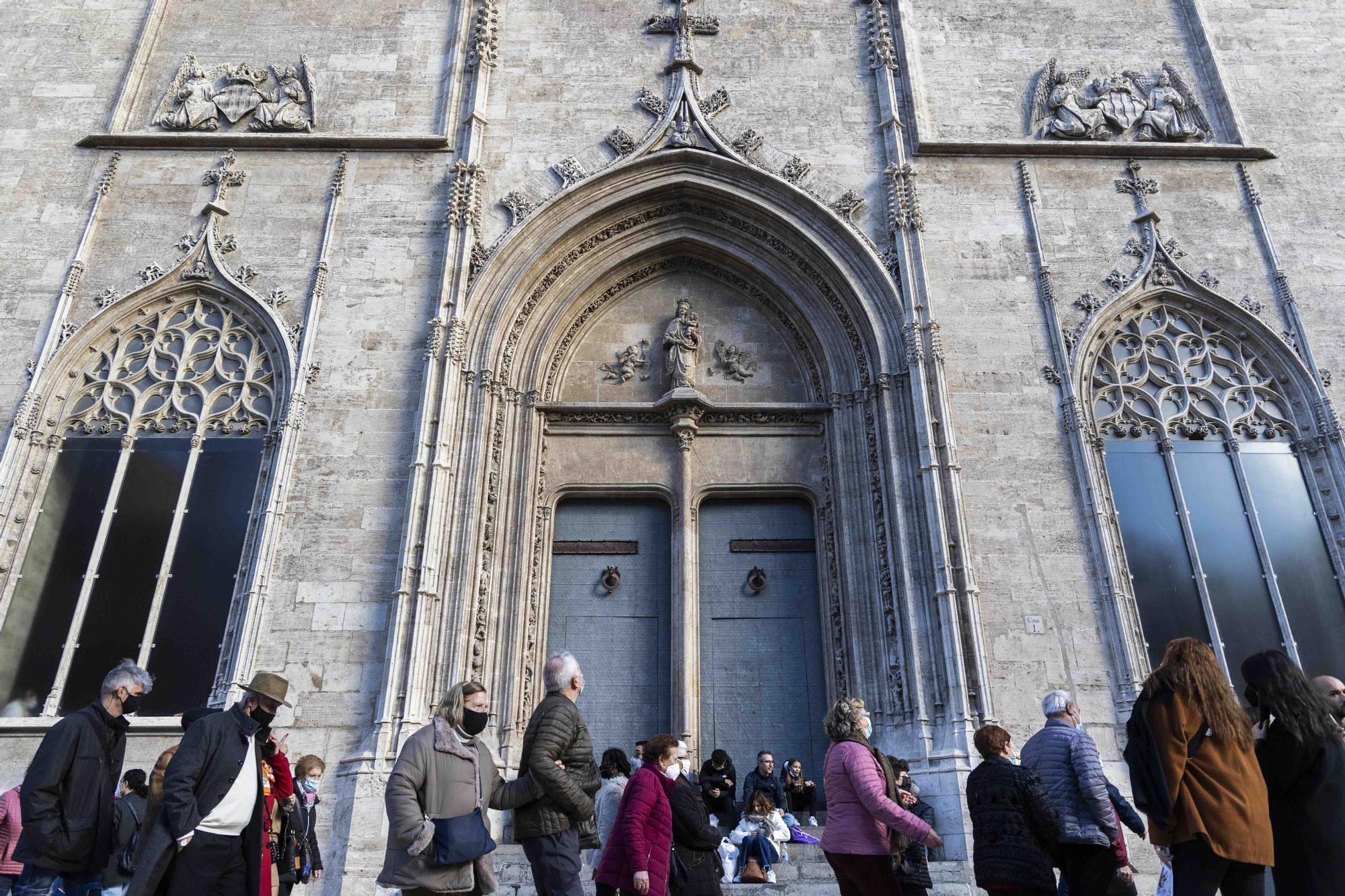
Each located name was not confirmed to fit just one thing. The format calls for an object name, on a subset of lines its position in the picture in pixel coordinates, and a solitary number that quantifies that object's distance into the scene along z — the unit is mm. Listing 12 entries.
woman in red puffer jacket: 5000
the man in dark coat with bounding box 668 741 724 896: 5477
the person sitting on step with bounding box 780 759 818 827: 10109
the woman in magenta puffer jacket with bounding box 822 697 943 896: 5020
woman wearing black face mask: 4594
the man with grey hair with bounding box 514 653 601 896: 4918
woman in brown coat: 3959
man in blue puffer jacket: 4969
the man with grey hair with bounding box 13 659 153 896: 4855
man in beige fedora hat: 4203
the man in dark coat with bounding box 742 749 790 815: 9672
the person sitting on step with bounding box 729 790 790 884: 8375
